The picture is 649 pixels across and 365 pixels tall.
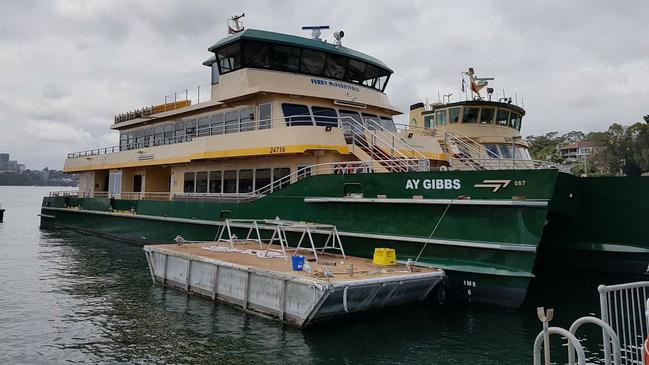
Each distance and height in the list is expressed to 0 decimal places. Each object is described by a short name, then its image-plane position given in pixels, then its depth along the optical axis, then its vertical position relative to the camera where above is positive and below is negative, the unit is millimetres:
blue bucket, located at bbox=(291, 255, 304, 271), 9297 -1204
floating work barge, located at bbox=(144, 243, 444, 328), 8500 -1637
